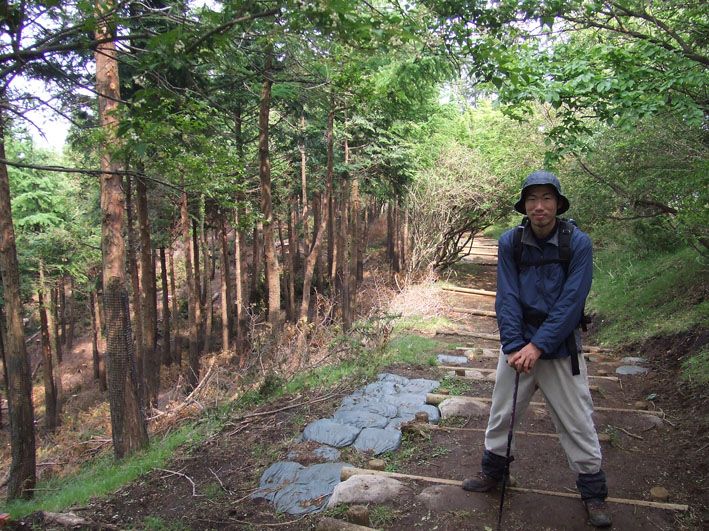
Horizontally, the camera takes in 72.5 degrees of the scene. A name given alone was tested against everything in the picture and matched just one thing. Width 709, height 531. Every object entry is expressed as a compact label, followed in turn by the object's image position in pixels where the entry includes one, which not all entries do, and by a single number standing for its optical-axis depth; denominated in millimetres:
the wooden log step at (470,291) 17906
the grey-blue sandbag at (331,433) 4715
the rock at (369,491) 3549
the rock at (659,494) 3350
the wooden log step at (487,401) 5184
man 3039
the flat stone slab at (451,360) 7934
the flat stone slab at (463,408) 5246
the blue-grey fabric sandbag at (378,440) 4547
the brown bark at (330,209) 15815
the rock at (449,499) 3346
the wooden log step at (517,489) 3160
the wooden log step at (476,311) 14698
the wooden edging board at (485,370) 6782
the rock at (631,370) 7160
